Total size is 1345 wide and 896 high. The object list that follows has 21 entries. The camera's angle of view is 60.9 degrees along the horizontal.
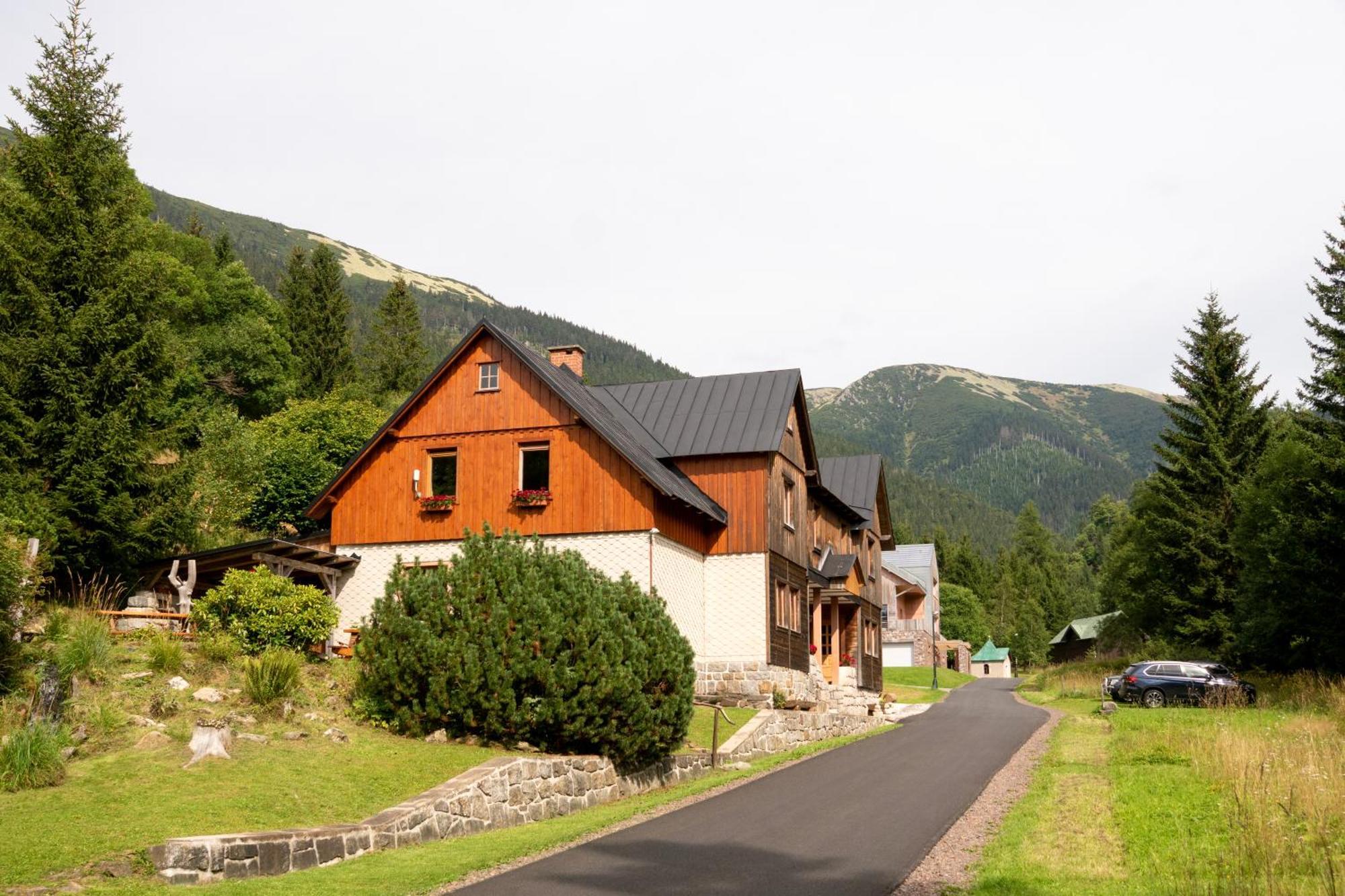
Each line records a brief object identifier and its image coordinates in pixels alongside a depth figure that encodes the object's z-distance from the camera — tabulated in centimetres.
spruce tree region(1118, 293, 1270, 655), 4497
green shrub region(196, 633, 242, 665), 1970
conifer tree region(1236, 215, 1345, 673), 3216
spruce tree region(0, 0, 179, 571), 2420
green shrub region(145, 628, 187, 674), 1838
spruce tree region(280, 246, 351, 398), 7419
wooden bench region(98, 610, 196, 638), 2133
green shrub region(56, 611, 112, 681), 1708
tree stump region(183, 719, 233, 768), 1490
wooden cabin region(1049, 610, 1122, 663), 8562
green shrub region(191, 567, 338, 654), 2222
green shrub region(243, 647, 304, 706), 1766
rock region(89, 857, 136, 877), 1126
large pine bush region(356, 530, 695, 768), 1850
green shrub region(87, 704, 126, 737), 1540
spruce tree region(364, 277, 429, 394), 7475
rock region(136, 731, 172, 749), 1515
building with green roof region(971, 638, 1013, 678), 9375
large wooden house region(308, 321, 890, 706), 2850
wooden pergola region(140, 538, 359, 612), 2583
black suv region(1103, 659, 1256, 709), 3316
